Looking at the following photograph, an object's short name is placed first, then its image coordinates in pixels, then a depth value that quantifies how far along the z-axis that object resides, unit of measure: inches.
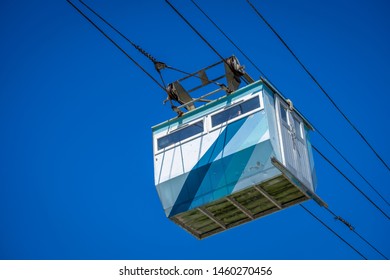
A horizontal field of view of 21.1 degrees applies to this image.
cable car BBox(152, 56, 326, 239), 991.0
